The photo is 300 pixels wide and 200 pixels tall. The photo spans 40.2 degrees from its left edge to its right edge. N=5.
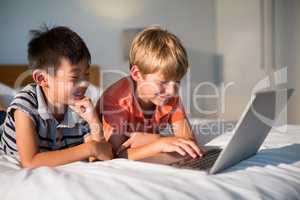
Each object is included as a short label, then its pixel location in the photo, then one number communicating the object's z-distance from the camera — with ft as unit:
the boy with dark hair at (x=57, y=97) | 3.63
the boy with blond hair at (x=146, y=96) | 4.04
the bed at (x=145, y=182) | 2.21
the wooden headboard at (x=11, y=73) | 8.34
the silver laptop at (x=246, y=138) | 2.61
